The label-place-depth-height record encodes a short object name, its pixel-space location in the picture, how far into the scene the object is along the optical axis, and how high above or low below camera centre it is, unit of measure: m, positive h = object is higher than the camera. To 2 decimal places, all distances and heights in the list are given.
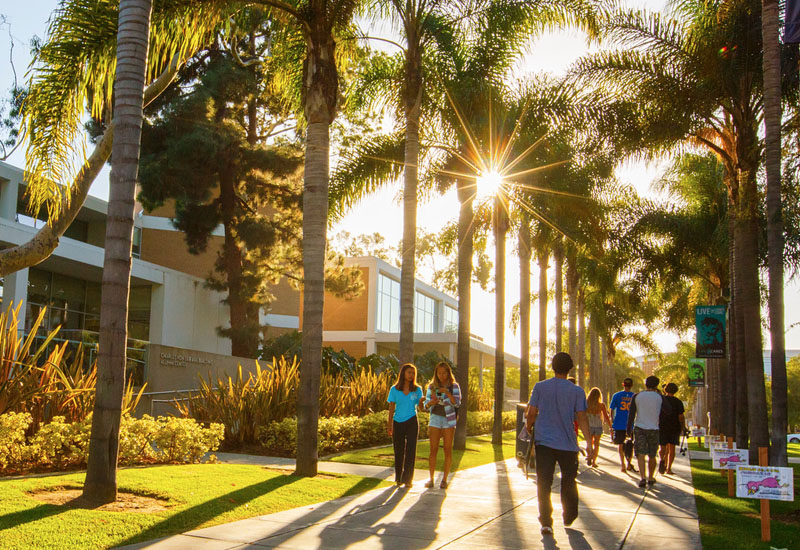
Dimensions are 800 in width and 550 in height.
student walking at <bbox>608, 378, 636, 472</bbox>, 15.44 -0.43
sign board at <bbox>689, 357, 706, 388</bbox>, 29.03 +0.80
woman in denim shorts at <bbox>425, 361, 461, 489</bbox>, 11.32 -0.32
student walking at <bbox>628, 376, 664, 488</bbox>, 12.99 -0.58
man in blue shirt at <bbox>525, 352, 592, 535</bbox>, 7.90 -0.44
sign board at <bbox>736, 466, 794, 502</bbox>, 8.09 -0.92
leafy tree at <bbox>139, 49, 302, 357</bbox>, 27.64 +7.11
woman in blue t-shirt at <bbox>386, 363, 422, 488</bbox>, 11.17 -0.52
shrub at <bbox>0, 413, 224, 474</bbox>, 9.40 -0.90
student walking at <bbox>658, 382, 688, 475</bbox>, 14.36 -0.61
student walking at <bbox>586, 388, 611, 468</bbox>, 15.66 -0.54
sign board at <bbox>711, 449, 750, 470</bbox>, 10.52 -0.87
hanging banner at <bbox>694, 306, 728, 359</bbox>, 18.70 +1.43
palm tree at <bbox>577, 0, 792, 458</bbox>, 16.06 +6.66
